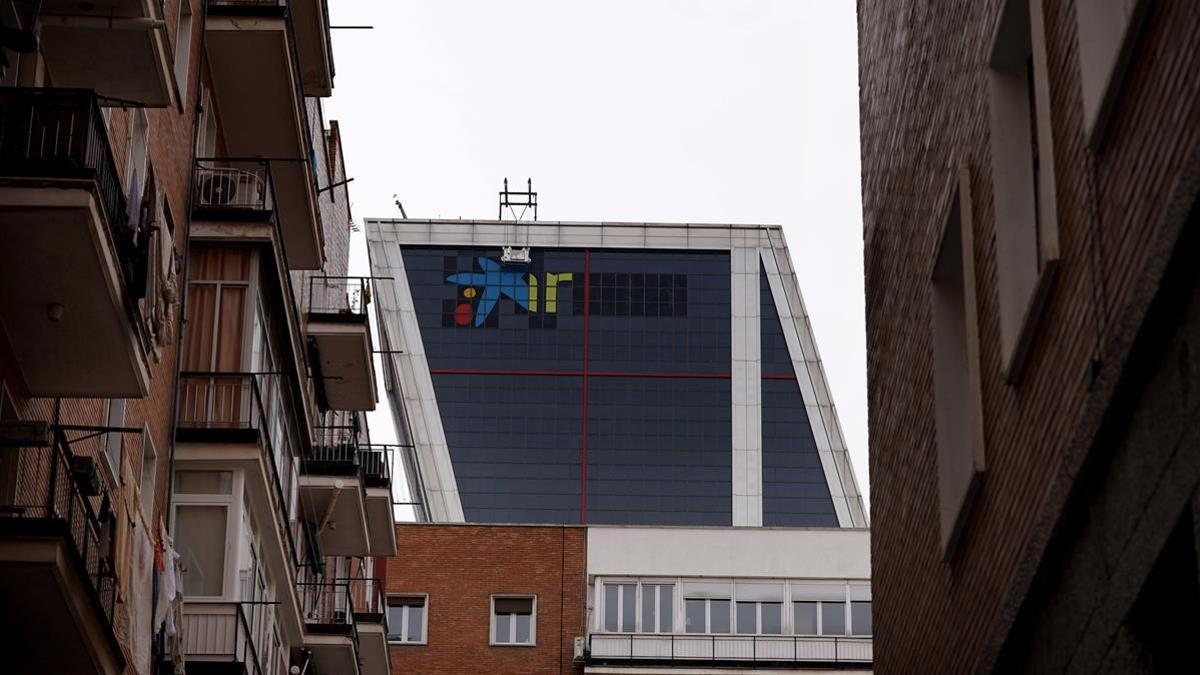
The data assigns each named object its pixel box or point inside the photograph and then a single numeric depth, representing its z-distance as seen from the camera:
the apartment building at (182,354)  15.41
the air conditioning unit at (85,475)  16.11
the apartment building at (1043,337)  10.08
